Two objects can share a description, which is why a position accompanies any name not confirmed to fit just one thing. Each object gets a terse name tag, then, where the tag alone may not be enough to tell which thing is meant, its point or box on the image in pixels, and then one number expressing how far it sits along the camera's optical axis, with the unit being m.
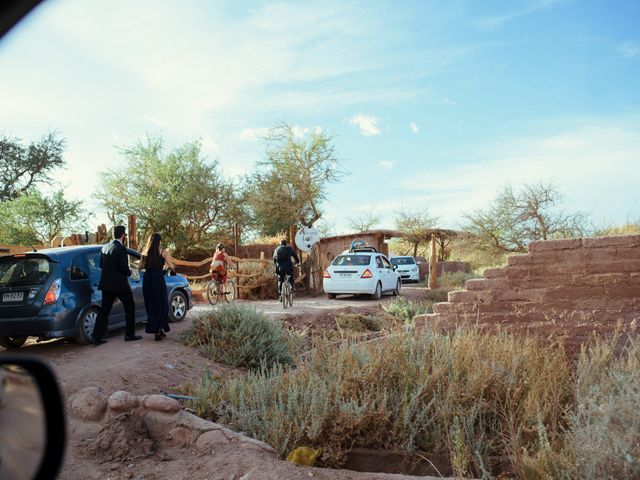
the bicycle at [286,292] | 17.84
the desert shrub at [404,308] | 16.44
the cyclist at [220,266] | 17.94
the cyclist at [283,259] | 17.92
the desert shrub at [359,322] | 14.70
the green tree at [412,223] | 44.47
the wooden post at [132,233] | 17.41
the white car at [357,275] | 21.20
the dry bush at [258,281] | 22.62
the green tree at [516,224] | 23.03
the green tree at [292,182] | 29.33
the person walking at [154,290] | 10.42
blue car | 9.36
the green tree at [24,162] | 29.83
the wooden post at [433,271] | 27.23
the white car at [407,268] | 34.81
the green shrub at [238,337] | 10.10
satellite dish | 24.56
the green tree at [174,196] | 30.75
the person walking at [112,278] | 9.77
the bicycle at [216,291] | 18.27
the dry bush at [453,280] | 26.77
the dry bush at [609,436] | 3.82
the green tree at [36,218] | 31.92
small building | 28.33
